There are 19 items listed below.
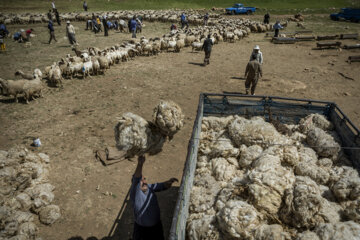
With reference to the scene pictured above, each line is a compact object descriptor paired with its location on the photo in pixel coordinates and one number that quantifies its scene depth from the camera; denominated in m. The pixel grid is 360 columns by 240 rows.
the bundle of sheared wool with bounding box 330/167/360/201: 3.41
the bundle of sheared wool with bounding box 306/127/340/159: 4.50
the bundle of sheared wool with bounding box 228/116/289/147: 4.77
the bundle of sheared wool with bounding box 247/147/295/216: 3.29
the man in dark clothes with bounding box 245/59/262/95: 9.38
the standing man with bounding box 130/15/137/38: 21.32
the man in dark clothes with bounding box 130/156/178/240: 3.55
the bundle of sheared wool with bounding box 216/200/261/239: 2.97
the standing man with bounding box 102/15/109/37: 22.53
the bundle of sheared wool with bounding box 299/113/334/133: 5.23
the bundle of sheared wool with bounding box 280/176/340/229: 3.06
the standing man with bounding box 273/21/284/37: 20.82
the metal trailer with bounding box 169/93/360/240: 4.29
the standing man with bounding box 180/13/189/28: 26.07
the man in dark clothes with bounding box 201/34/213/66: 13.95
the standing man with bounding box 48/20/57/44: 19.05
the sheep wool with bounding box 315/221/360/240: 2.59
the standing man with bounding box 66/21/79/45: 17.98
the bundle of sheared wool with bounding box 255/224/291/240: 2.78
